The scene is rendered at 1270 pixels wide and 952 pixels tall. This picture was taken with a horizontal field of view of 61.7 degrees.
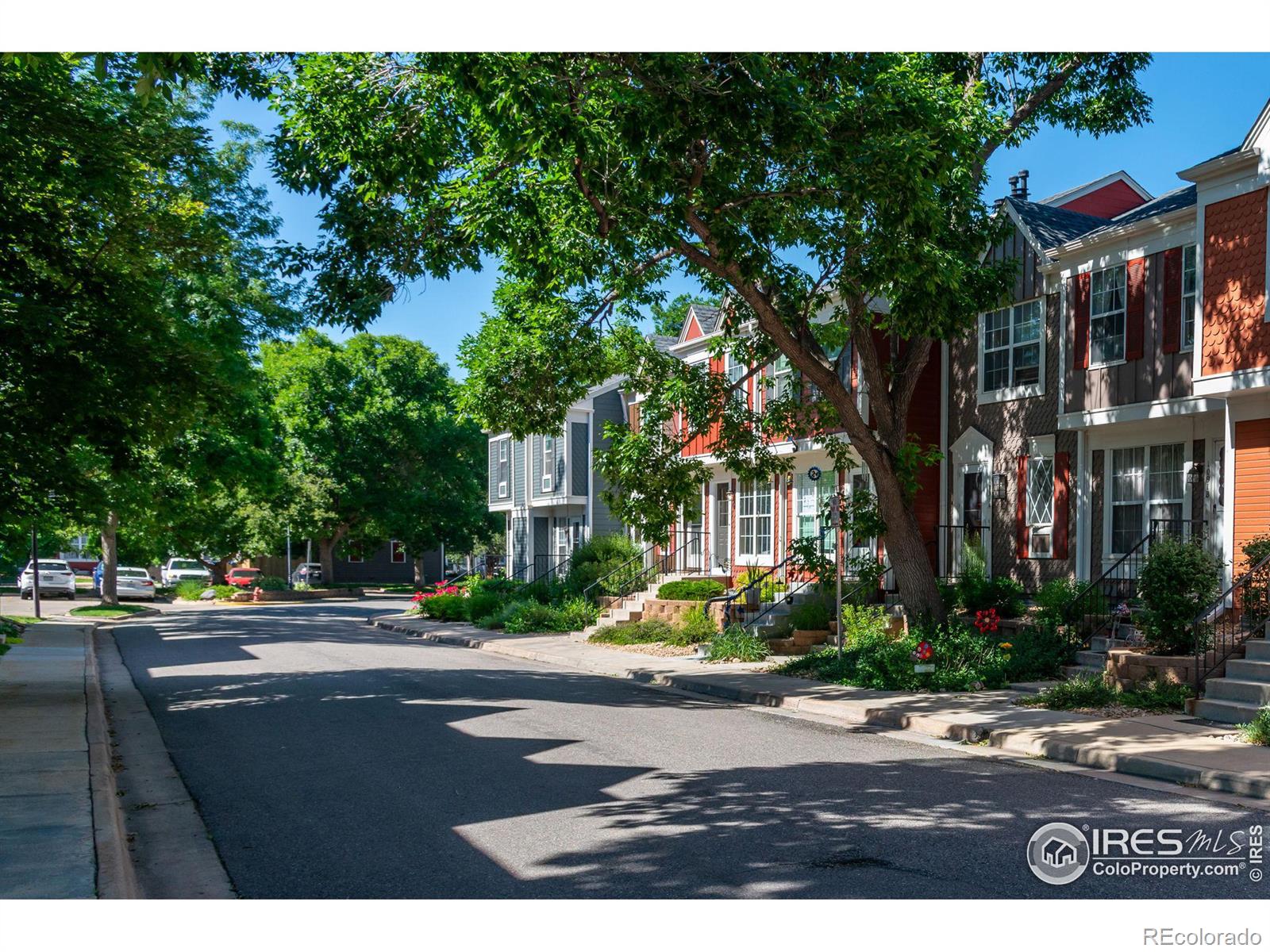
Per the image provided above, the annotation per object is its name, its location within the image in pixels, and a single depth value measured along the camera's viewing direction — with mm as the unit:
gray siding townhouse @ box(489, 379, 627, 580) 37062
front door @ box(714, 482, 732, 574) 27891
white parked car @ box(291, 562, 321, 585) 56938
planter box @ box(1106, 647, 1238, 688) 12164
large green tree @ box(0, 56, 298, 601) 11281
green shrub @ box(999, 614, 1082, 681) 14367
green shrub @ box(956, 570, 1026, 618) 18328
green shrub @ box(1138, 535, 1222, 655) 12609
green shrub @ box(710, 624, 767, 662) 18922
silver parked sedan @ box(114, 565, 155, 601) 43484
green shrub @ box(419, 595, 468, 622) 31625
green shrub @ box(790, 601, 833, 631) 19281
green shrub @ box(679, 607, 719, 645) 21406
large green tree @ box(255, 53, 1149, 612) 10906
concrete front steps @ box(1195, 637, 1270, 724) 10930
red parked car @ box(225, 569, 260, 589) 54450
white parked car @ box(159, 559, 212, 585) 59406
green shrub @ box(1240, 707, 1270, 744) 9852
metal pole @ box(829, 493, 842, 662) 15469
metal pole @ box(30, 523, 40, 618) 30369
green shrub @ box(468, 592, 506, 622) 30484
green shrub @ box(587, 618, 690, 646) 21938
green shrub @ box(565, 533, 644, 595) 29500
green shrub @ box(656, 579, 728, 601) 24109
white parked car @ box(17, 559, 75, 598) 46500
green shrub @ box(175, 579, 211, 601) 48438
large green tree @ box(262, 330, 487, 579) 50406
